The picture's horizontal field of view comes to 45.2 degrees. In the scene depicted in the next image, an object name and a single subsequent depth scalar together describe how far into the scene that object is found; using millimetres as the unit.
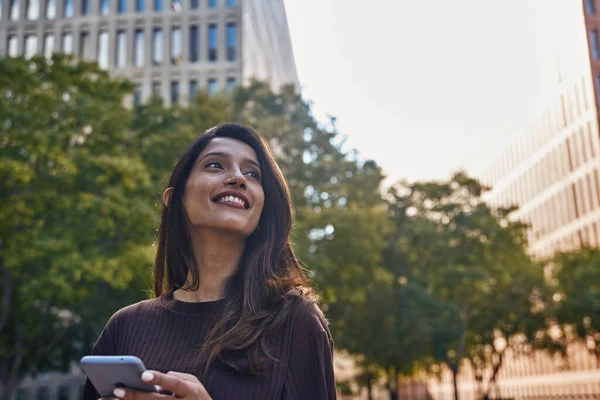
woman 2273
